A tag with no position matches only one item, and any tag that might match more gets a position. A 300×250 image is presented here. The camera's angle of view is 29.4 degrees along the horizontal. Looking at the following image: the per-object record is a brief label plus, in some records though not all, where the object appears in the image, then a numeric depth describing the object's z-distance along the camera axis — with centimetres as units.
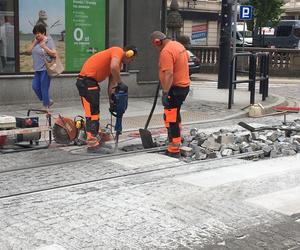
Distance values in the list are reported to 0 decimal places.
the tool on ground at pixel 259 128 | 974
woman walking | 1031
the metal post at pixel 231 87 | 1254
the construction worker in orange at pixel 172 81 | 762
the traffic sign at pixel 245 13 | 1808
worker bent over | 791
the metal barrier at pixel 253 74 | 1263
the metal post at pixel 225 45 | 1661
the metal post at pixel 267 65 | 1396
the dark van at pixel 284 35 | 3644
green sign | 1281
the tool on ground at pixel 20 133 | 785
